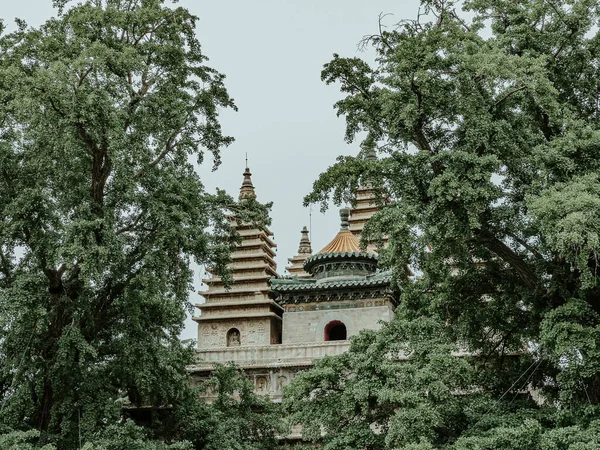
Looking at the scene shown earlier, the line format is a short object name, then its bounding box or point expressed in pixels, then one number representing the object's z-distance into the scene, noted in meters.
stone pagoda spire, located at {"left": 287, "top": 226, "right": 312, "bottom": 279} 35.22
